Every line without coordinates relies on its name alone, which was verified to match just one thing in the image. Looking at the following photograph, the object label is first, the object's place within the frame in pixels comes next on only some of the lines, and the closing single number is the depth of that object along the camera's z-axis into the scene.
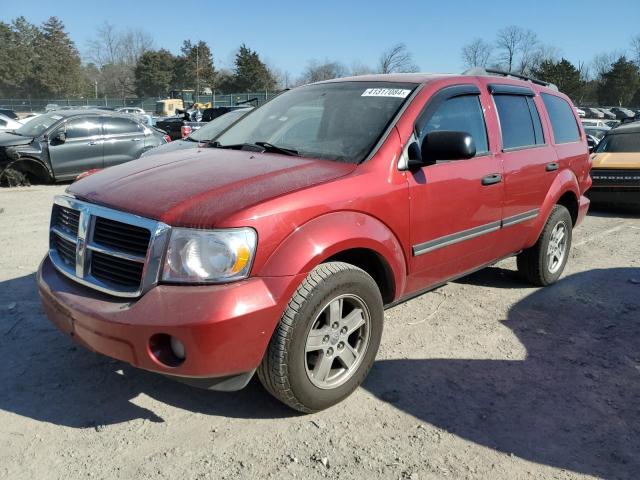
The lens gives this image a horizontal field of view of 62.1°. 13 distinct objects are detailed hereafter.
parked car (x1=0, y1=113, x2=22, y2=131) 15.24
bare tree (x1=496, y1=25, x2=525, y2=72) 70.22
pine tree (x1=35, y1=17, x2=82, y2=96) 71.31
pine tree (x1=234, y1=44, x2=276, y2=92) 69.94
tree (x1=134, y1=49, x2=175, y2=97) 72.75
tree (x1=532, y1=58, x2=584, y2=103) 61.25
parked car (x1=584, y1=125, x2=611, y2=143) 16.90
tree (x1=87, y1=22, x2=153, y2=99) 84.06
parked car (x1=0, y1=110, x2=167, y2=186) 10.52
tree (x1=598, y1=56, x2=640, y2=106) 65.69
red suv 2.49
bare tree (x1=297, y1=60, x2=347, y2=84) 66.69
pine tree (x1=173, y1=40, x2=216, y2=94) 75.31
